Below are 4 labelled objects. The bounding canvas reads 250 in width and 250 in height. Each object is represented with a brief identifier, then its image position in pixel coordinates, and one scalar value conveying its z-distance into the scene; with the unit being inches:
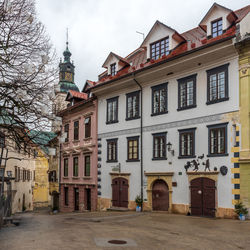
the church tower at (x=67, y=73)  2347.1
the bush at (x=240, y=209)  524.5
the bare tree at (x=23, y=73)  346.6
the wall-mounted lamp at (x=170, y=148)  645.5
